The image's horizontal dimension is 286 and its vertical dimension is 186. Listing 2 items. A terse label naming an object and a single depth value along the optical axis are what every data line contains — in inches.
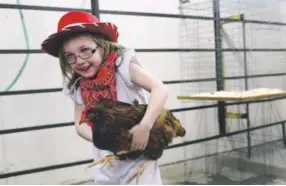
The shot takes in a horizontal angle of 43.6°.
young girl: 34.6
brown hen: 33.7
